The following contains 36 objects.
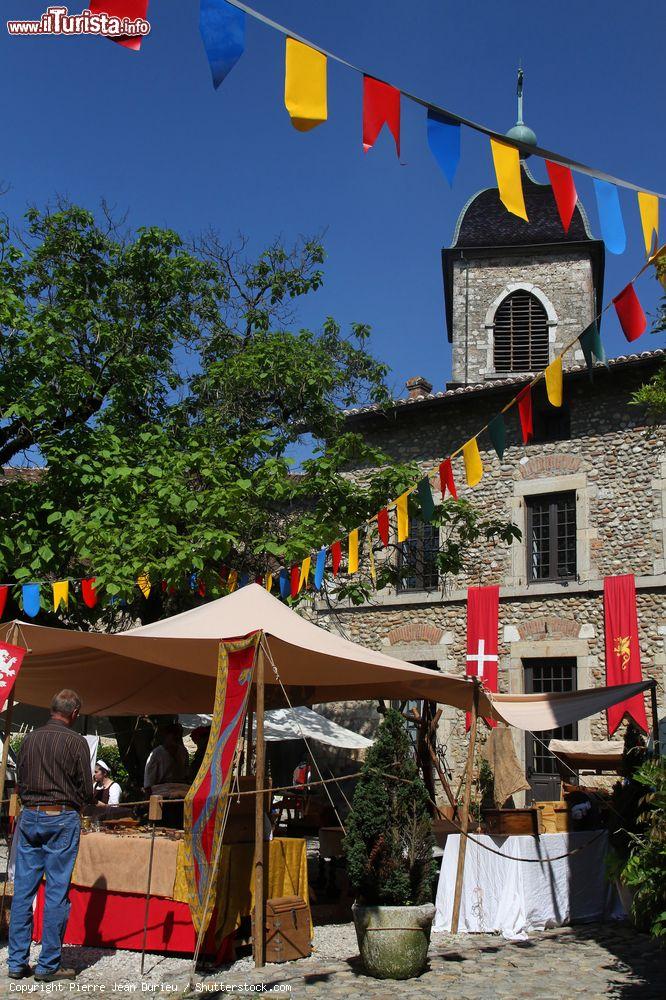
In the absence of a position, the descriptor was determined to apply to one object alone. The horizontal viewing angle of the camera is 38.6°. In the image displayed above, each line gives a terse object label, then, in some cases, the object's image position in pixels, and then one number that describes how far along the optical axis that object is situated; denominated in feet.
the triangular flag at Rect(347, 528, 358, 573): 32.01
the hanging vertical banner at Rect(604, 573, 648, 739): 42.50
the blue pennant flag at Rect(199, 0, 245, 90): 13.23
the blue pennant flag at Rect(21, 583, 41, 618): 33.12
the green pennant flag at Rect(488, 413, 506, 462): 25.77
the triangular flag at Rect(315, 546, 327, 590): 32.89
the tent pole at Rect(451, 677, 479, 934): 22.97
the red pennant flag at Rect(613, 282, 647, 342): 19.89
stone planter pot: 17.81
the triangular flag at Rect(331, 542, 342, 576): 33.22
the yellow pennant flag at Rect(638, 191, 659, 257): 16.67
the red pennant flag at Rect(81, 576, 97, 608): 33.35
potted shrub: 17.93
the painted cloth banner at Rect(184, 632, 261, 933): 17.19
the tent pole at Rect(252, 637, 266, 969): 18.30
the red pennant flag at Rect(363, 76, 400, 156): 14.98
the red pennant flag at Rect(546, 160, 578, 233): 16.21
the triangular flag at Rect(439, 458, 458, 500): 30.24
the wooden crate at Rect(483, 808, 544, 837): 24.08
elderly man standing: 16.74
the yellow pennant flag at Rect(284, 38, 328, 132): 14.07
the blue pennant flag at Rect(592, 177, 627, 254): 16.02
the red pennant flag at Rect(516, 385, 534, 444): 24.67
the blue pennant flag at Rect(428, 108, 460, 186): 15.06
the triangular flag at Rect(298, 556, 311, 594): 33.40
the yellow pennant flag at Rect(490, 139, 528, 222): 15.58
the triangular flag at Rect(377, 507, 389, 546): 31.81
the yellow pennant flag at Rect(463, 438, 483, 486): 27.04
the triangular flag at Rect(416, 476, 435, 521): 28.66
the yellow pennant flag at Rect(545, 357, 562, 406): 22.06
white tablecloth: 23.16
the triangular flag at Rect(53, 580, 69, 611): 32.55
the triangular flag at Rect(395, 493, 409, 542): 30.85
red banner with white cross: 46.91
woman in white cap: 34.99
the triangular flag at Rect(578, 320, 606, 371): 20.44
